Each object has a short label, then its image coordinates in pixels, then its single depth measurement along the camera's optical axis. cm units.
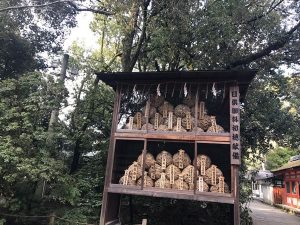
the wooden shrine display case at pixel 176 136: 781
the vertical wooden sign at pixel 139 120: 897
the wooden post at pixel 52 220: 920
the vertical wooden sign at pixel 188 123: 855
